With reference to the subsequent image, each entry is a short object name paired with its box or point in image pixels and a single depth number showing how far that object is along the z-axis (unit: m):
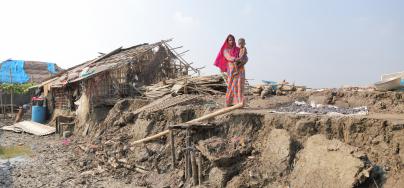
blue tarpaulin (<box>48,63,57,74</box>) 25.46
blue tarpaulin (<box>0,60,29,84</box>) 23.38
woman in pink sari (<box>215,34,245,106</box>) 8.70
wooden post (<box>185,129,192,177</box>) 7.62
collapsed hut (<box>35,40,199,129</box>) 14.35
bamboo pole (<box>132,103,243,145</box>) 7.99
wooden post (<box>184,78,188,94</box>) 12.32
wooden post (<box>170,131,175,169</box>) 8.29
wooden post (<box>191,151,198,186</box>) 7.37
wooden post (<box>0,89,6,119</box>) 20.45
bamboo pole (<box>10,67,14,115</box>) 20.29
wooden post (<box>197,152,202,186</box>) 7.25
